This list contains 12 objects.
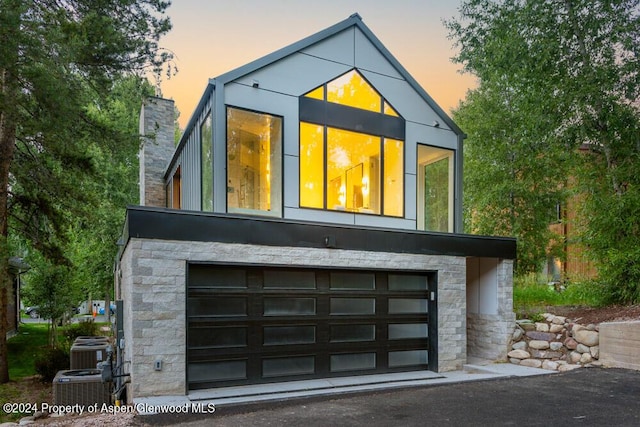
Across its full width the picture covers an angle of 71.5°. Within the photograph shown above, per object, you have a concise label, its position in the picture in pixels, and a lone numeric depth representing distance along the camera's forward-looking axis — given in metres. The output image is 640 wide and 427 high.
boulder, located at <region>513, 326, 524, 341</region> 9.69
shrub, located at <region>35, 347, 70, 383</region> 10.24
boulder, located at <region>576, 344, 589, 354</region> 9.25
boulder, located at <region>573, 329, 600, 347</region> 9.18
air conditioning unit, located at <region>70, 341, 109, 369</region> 8.70
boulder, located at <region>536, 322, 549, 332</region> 9.71
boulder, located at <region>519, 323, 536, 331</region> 9.80
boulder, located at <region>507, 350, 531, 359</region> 9.46
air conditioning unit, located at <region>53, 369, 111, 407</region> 6.49
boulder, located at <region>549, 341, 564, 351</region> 9.47
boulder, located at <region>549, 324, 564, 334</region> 9.67
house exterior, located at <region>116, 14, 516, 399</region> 6.62
